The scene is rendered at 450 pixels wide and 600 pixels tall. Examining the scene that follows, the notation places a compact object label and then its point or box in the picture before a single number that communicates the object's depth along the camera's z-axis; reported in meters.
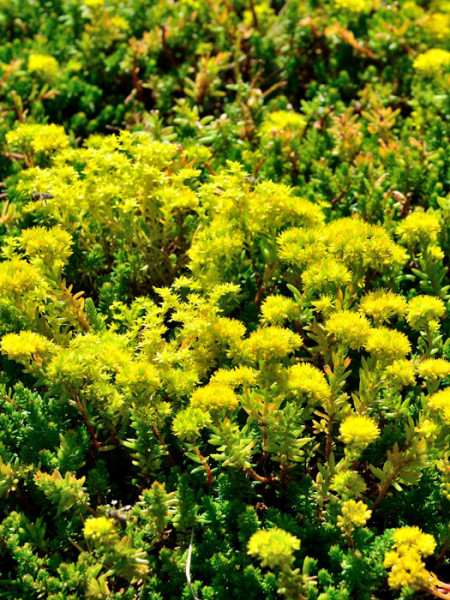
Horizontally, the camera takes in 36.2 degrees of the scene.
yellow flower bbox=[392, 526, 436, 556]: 2.09
